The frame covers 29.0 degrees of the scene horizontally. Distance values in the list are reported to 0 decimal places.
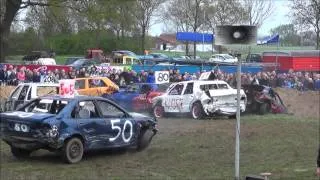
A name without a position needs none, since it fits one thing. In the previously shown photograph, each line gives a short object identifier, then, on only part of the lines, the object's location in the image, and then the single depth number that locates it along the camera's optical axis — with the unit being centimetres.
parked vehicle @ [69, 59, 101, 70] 4767
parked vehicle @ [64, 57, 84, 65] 5664
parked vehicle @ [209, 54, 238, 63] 5526
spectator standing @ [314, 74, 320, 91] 3650
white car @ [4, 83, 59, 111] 2338
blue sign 4266
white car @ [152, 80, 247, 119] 2344
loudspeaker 933
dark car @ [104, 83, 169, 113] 2556
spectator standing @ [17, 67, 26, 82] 3291
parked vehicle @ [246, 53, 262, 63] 5311
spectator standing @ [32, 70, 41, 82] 3306
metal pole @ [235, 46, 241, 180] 948
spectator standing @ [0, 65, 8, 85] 3253
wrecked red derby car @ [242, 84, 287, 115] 2525
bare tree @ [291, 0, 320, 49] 6066
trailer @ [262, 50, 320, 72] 4444
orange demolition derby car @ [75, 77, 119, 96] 2847
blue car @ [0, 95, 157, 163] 1230
